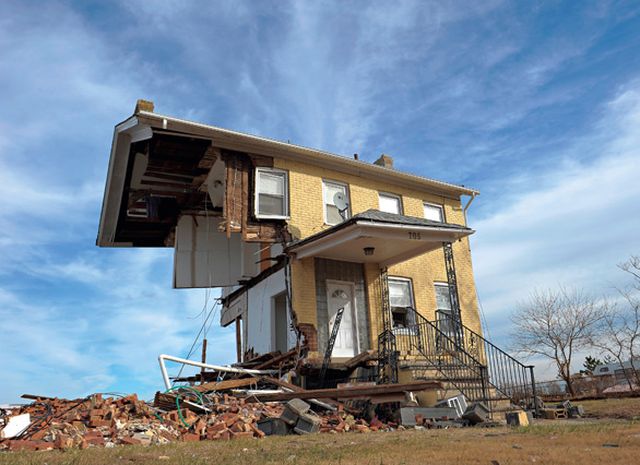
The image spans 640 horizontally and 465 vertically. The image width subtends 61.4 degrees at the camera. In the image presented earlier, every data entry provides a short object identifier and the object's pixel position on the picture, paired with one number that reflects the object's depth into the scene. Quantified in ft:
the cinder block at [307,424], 27.94
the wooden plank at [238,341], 60.49
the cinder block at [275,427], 28.37
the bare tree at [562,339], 88.05
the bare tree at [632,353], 84.74
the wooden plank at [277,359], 46.16
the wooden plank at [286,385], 35.53
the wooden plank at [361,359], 44.24
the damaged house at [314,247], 45.19
